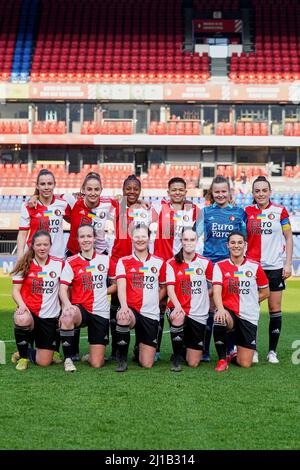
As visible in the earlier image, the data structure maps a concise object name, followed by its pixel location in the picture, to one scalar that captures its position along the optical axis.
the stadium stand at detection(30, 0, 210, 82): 26.92
